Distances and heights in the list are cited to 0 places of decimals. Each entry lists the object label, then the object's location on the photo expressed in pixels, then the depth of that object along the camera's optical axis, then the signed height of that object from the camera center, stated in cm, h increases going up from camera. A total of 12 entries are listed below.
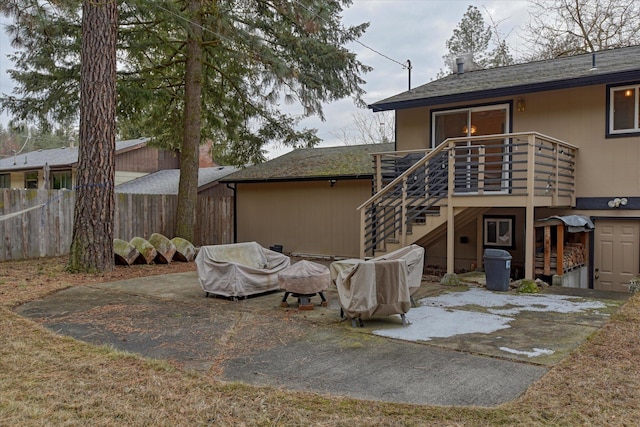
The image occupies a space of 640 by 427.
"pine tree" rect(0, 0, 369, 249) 1184 +389
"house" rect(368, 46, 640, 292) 868 +61
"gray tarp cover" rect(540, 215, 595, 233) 849 -23
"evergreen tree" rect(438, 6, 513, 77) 2691 +1021
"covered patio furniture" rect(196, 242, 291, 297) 731 -98
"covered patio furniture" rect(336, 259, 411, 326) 548 -95
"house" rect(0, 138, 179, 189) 2109 +208
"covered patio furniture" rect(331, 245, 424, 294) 646 -75
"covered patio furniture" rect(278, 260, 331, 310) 661 -103
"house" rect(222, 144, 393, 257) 1342 +29
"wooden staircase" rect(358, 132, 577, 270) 835 +37
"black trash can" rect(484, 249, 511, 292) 812 -103
